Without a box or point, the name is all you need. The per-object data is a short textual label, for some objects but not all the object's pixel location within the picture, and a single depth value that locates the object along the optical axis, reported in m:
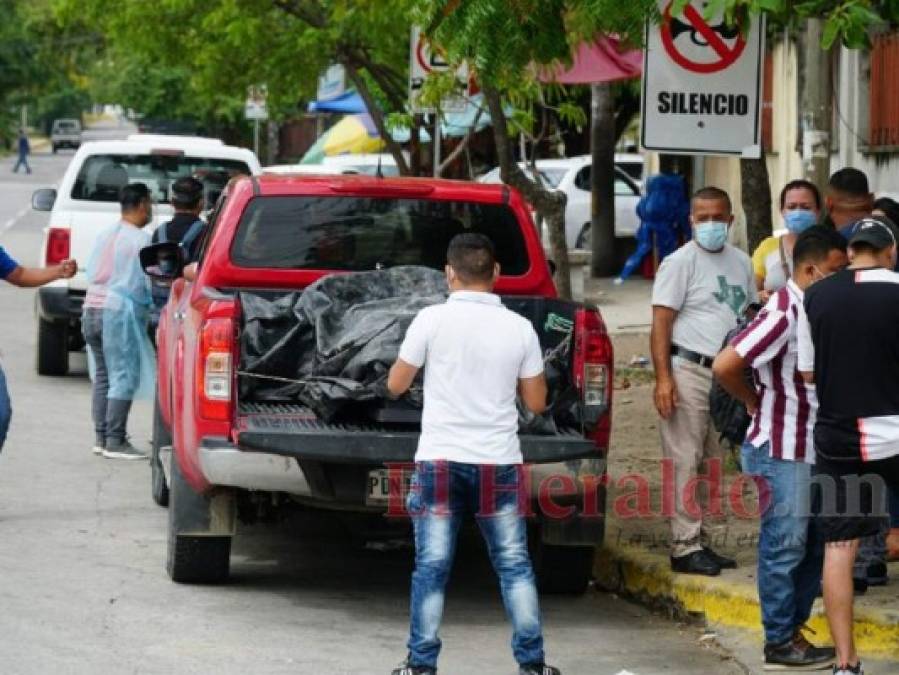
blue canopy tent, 35.47
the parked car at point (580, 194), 30.36
